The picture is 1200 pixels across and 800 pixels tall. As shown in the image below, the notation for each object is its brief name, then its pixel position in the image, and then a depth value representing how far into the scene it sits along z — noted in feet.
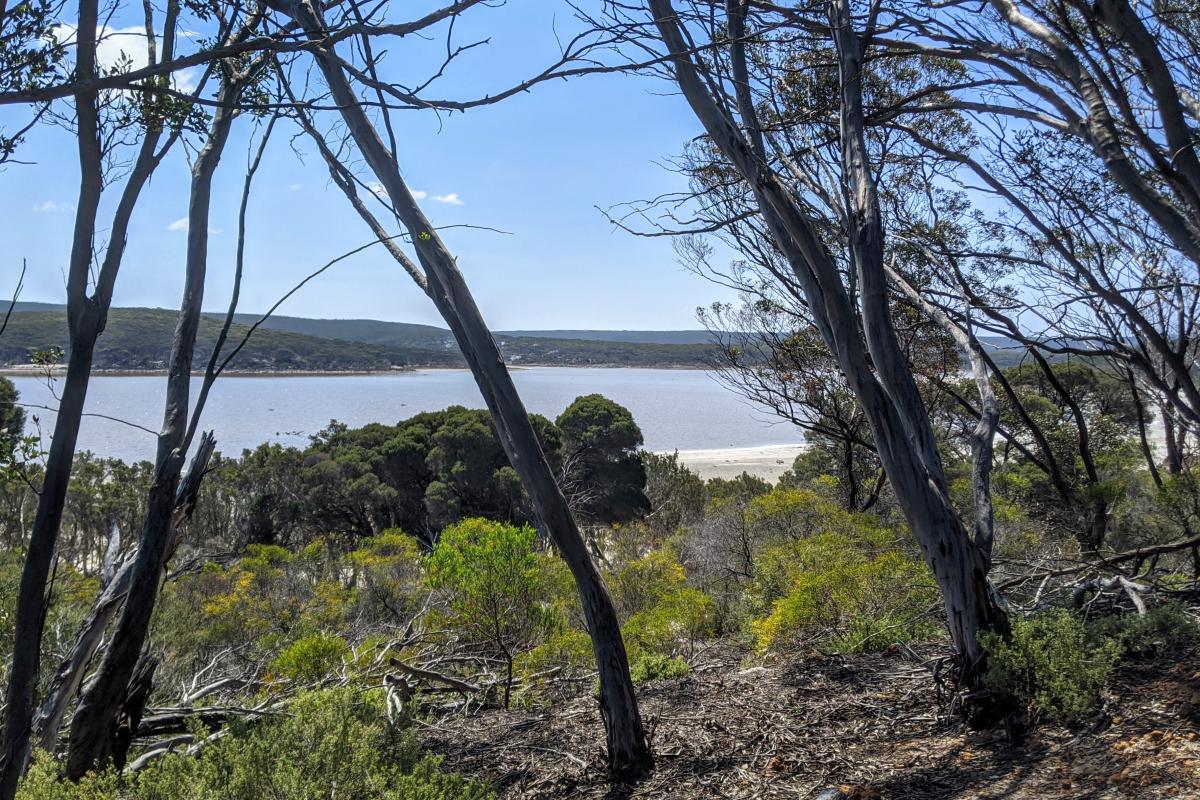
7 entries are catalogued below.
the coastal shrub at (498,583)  17.31
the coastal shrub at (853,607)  15.48
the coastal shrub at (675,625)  20.95
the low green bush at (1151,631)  11.34
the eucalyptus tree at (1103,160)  10.94
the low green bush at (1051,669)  9.34
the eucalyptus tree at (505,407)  10.68
